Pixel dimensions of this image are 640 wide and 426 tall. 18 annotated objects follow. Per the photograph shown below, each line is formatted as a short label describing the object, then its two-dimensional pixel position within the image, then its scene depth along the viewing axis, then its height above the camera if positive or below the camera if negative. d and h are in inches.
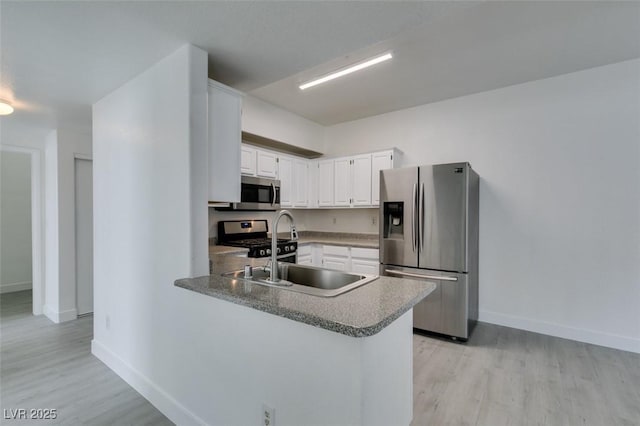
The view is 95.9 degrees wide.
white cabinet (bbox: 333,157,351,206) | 171.3 +17.1
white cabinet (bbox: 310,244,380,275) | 152.3 -26.9
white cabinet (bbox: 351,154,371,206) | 163.3 +17.3
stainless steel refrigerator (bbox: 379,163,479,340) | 117.8 -12.6
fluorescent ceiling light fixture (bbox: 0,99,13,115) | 98.3 +35.8
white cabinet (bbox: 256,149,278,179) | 153.4 +25.4
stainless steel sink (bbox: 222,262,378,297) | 63.3 -17.4
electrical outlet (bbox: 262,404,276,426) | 53.8 -38.7
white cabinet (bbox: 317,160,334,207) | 178.9 +17.2
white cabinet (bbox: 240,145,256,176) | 144.9 +25.6
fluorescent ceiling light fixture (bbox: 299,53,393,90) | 103.5 +54.6
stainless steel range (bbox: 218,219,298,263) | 139.2 -15.8
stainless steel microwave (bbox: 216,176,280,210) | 141.1 +8.5
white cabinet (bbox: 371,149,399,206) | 156.4 +25.1
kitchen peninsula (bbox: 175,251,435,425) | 44.4 -24.5
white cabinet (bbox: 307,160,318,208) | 184.4 +17.5
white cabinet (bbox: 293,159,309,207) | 176.4 +17.5
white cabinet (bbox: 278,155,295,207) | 166.4 +17.8
